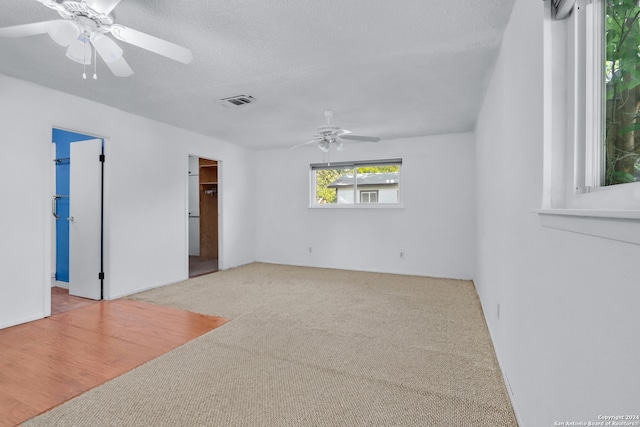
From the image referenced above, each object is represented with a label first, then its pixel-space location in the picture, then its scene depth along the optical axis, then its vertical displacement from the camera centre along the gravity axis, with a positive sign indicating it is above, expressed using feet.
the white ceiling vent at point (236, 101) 10.72 +4.13
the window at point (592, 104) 2.42 +1.09
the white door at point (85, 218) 11.99 -0.26
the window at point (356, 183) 17.53 +1.80
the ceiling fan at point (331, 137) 11.61 +3.07
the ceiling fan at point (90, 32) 4.95 +3.31
